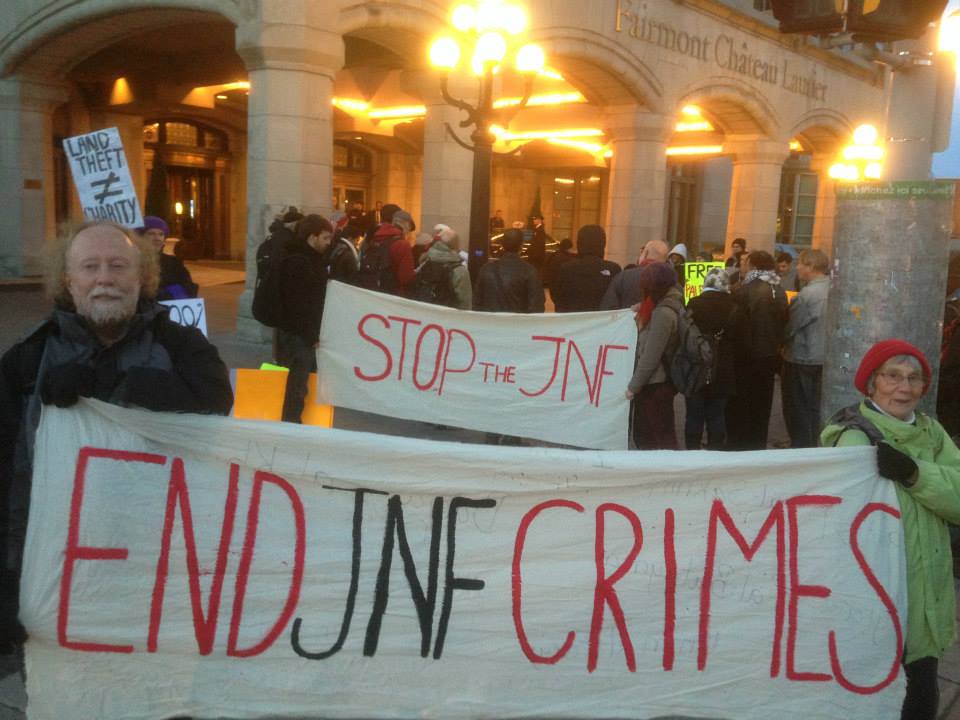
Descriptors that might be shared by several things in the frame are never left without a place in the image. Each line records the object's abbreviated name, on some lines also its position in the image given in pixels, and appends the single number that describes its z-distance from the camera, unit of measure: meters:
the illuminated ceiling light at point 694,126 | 21.67
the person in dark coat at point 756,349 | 6.44
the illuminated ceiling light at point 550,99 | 19.50
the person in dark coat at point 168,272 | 5.28
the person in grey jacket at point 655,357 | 5.54
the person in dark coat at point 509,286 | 6.94
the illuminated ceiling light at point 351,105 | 21.22
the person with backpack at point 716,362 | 6.23
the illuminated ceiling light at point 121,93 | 17.48
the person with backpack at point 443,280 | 7.32
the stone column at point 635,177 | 15.27
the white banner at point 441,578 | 2.45
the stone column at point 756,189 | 18.25
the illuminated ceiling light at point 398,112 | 21.69
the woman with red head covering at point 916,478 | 2.61
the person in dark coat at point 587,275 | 7.07
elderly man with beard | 2.35
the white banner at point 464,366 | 6.09
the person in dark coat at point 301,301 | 6.13
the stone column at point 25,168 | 14.59
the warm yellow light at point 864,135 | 19.47
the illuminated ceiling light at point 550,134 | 23.00
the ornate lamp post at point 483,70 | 8.41
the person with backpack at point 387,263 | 7.79
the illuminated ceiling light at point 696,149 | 22.81
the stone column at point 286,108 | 9.99
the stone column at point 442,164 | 12.12
